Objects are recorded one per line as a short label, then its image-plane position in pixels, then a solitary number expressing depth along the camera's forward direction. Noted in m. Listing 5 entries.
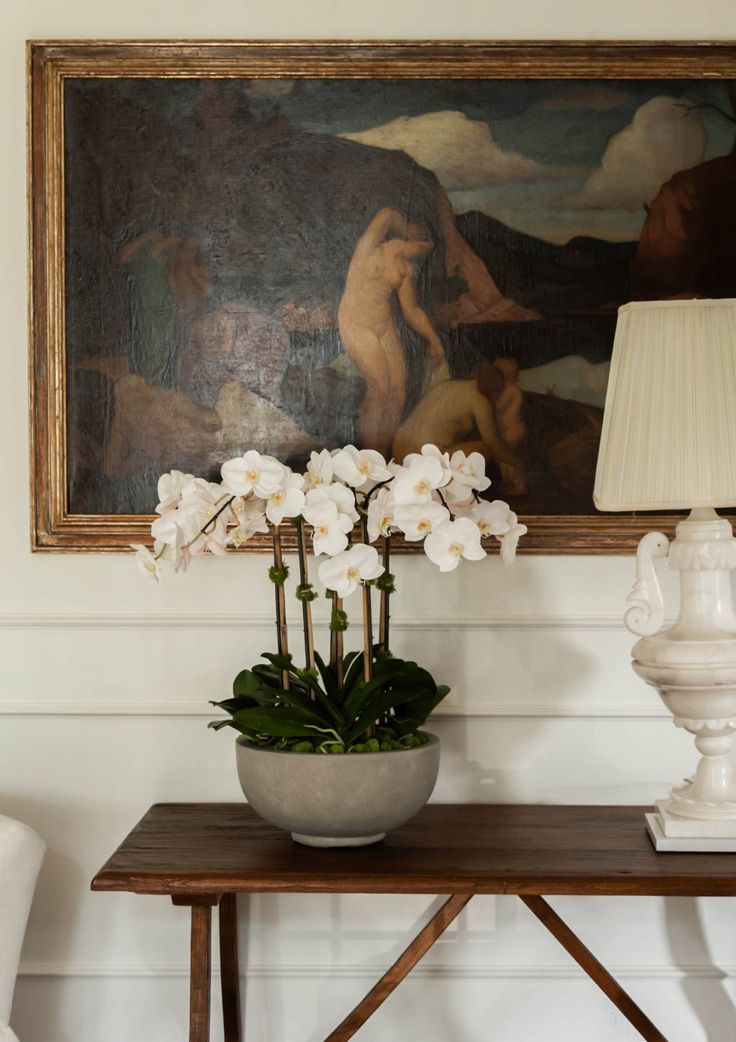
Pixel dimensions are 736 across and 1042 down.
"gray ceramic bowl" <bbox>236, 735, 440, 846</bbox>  1.82
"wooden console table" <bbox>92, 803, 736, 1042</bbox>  1.74
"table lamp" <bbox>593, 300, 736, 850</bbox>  1.77
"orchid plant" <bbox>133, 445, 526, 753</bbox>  1.80
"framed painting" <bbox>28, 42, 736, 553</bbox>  2.27
